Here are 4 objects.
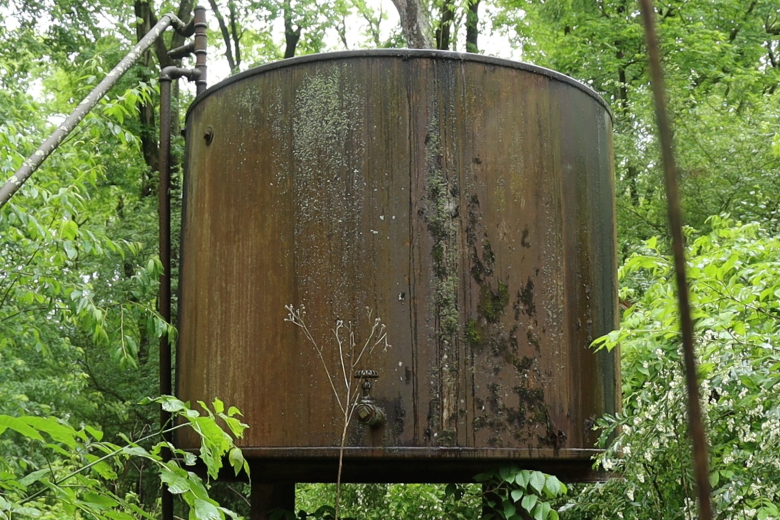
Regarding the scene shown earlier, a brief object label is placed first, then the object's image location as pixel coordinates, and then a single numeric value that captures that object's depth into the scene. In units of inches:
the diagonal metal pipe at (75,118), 138.1
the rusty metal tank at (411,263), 157.3
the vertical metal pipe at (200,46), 227.3
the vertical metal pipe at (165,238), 211.6
